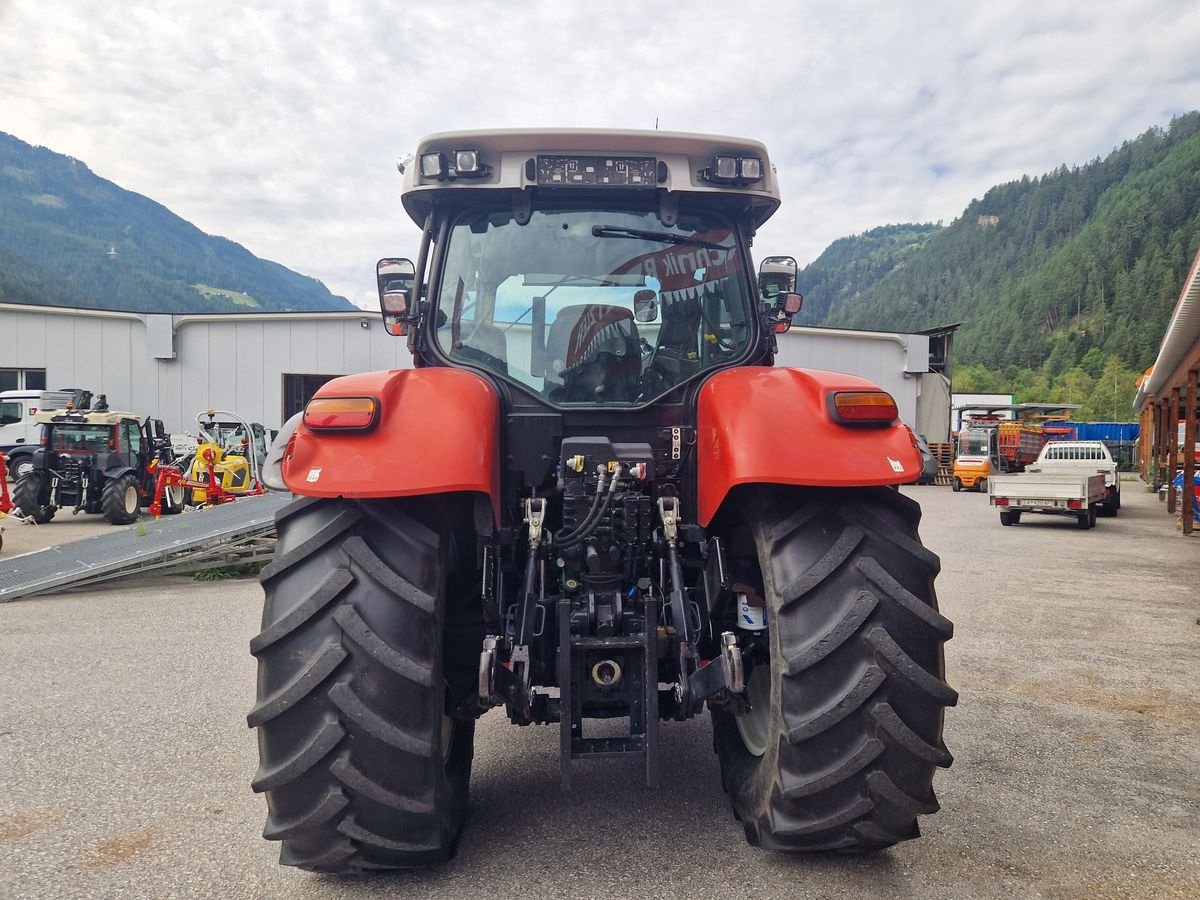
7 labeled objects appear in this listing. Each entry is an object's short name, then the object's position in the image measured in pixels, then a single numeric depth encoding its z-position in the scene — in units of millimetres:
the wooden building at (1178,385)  13914
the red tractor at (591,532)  2383
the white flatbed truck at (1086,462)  17062
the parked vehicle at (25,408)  18828
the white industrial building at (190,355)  22328
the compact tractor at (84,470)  14078
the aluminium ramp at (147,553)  7965
